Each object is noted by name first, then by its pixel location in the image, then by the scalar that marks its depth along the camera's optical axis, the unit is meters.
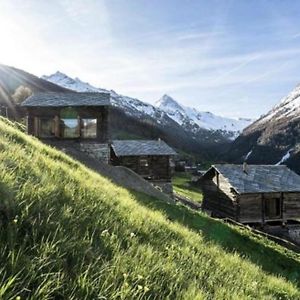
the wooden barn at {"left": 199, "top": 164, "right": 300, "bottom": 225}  29.79
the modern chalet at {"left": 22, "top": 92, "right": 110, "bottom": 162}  27.46
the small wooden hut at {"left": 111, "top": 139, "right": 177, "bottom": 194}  36.98
